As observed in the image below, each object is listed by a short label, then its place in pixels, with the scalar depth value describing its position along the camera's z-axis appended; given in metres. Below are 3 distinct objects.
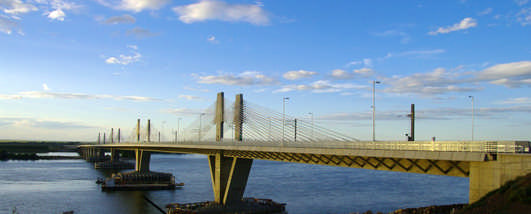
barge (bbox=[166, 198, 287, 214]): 51.25
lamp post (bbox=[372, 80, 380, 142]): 37.12
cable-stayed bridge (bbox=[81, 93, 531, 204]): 20.70
